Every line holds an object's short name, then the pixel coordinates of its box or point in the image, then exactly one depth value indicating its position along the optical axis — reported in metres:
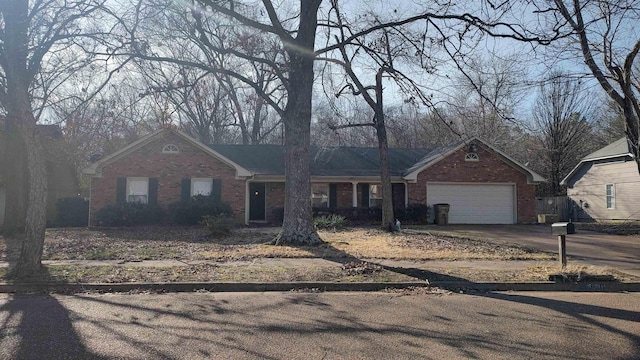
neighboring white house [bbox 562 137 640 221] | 27.16
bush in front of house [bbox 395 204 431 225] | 23.56
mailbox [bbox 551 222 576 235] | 9.38
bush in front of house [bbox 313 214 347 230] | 20.22
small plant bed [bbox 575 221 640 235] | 20.19
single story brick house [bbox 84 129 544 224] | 22.47
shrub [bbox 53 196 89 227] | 23.19
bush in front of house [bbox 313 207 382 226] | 23.70
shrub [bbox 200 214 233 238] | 16.44
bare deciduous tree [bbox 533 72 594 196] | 35.84
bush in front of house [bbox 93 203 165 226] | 21.34
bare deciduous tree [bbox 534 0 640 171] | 14.65
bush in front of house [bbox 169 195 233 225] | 21.52
